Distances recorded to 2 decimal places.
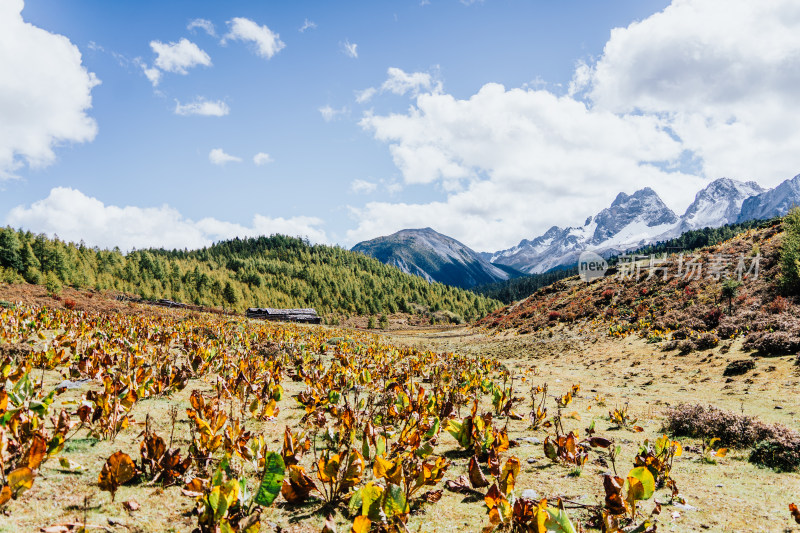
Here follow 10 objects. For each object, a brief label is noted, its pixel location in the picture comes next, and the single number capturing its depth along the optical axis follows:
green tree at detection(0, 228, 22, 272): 50.25
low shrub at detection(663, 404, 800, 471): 5.67
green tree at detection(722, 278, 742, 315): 21.44
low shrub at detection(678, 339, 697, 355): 17.50
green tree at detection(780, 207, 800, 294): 19.97
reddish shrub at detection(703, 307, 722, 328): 20.78
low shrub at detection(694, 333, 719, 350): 17.20
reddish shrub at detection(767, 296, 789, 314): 18.80
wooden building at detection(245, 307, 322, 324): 56.59
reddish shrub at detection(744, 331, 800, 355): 14.00
